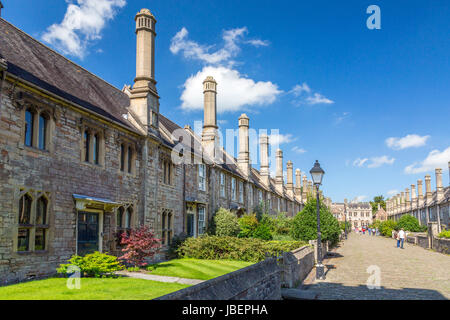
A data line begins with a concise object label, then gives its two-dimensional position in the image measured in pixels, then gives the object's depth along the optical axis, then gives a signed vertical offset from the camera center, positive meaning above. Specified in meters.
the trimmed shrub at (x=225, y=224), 25.27 -1.01
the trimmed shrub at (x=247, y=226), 26.79 -1.23
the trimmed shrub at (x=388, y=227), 72.44 -3.71
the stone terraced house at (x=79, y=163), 11.61 +1.79
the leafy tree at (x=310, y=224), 27.39 -1.15
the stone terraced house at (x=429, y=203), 59.12 +0.68
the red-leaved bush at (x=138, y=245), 15.45 -1.46
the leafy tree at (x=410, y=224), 64.14 -2.71
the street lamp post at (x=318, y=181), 17.08 +1.15
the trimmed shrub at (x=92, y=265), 12.66 -1.84
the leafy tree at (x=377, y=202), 162.12 +2.22
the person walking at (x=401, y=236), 37.70 -2.76
